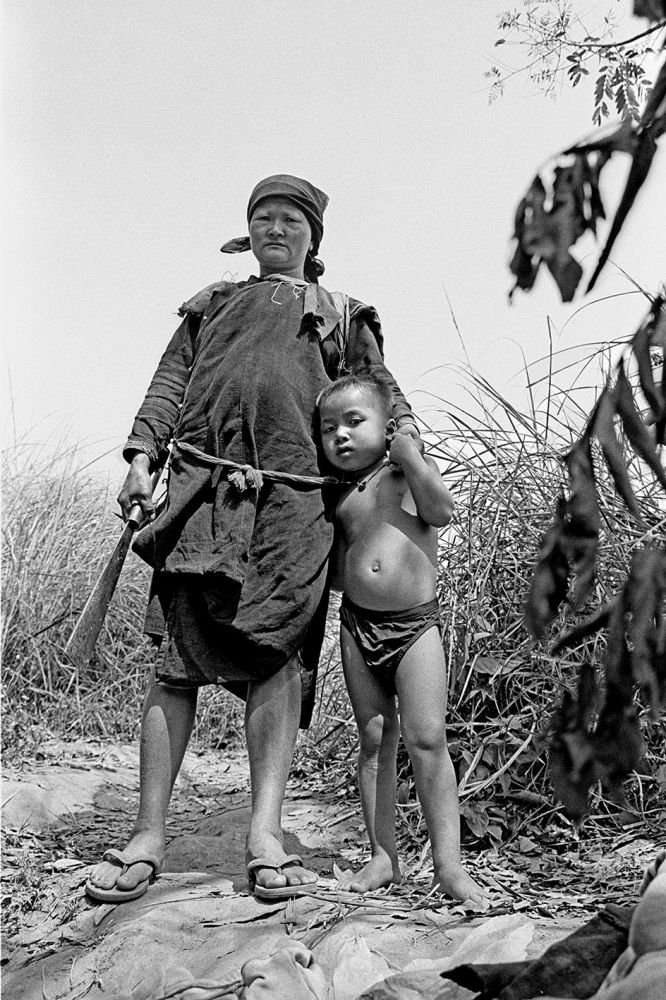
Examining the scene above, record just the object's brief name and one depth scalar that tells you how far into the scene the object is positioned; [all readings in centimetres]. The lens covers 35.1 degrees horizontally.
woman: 262
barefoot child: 252
